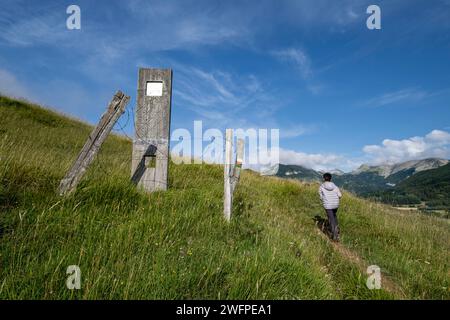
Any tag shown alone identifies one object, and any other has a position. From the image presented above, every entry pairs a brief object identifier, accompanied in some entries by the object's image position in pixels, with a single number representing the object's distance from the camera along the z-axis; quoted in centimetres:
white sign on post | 687
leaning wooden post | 462
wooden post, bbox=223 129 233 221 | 540
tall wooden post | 650
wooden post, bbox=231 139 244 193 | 607
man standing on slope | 789
